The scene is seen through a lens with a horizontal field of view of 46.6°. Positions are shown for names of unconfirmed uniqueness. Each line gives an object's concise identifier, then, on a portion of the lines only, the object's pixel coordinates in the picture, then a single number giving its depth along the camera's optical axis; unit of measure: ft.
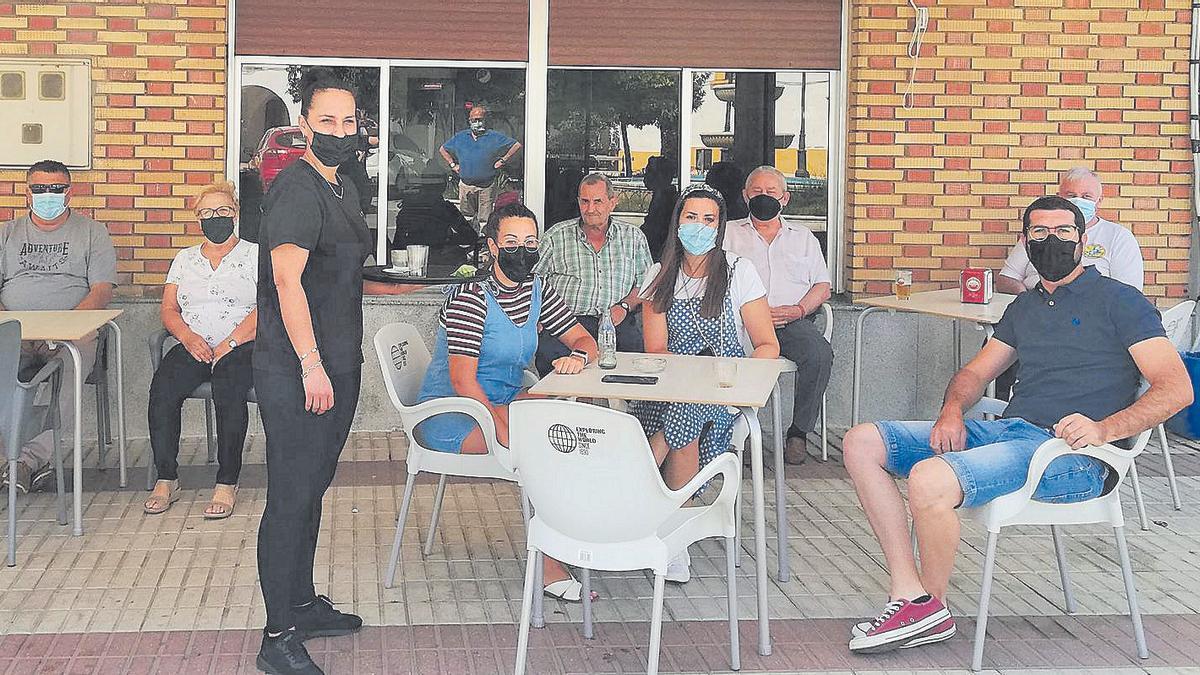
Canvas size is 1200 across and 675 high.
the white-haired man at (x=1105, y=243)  22.86
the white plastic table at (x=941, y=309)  20.71
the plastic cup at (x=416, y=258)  23.98
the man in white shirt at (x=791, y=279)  23.17
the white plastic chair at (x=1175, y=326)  18.65
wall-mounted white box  23.86
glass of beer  22.84
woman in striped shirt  15.79
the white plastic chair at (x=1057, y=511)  13.19
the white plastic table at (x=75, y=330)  17.81
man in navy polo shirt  13.37
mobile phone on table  14.46
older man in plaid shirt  23.03
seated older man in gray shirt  21.80
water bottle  15.34
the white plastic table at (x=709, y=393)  13.67
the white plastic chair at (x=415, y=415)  15.39
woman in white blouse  19.76
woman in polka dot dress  16.26
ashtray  15.06
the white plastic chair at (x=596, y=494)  11.53
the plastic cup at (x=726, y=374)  14.34
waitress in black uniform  12.26
